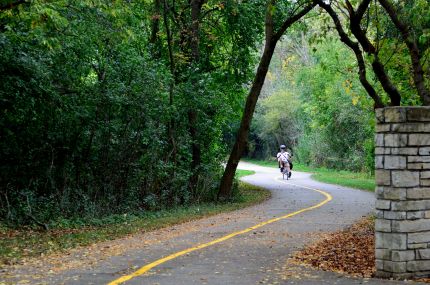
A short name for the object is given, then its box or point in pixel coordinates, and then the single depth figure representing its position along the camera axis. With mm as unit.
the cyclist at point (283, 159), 37309
